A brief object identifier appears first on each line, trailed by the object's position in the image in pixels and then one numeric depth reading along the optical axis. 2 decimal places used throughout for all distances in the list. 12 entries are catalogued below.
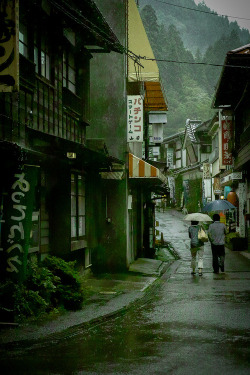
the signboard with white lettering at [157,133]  30.64
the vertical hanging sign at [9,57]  8.37
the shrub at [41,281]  10.42
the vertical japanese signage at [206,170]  47.49
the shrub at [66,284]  11.26
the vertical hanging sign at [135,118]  18.52
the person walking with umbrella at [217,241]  18.85
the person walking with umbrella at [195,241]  18.83
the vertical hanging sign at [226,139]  29.91
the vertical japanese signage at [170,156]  63.25
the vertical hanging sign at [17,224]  8.81
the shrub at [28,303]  9.81
